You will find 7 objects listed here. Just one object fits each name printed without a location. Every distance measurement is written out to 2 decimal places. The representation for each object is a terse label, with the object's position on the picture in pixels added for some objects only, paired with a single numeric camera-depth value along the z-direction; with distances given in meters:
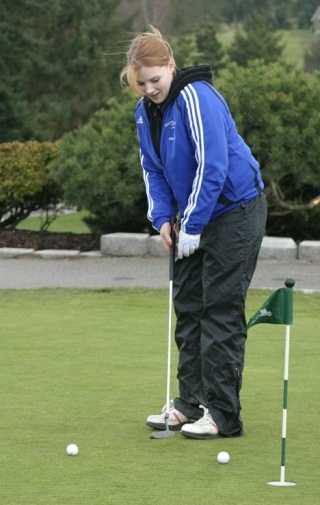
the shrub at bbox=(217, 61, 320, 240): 30.75
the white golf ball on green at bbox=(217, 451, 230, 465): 10.73
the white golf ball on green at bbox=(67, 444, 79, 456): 11.02
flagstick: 9.88
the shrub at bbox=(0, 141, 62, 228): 33.97
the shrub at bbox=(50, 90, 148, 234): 31.80
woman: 11.43
